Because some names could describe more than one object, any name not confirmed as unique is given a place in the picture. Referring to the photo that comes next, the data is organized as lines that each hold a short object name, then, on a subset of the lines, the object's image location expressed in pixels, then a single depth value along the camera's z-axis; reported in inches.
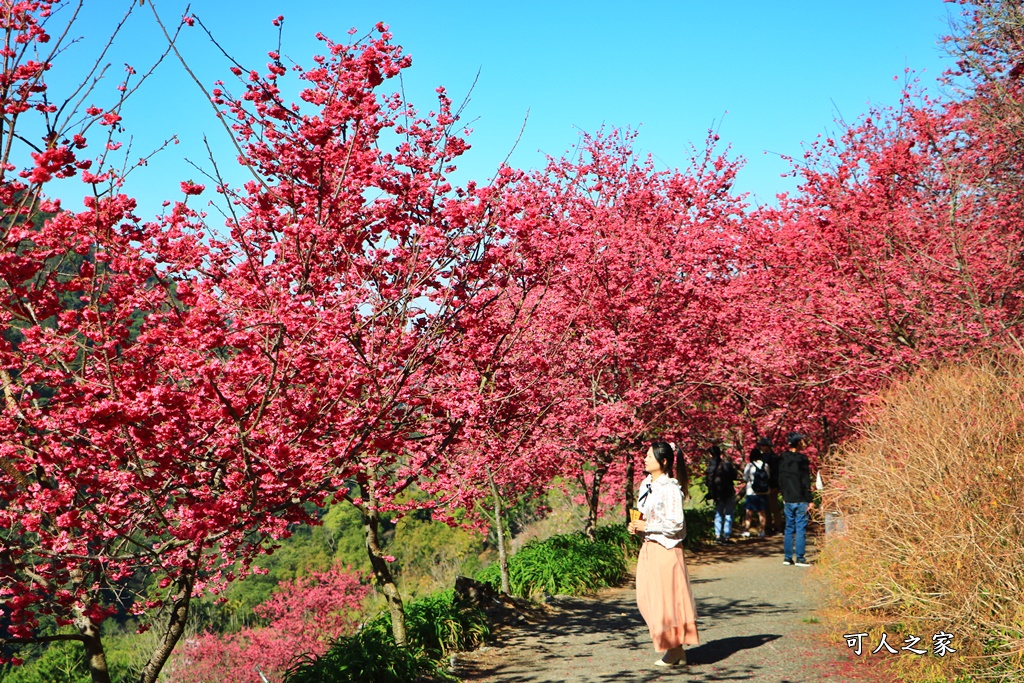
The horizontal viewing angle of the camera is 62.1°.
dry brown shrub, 239.1
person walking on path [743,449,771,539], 661.9
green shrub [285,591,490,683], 270.2
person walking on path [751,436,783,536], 645.3
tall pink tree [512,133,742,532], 574.2
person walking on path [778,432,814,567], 481.1
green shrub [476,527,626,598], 464.8
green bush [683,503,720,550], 668.6
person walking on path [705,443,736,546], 657.0
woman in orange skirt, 279.4
